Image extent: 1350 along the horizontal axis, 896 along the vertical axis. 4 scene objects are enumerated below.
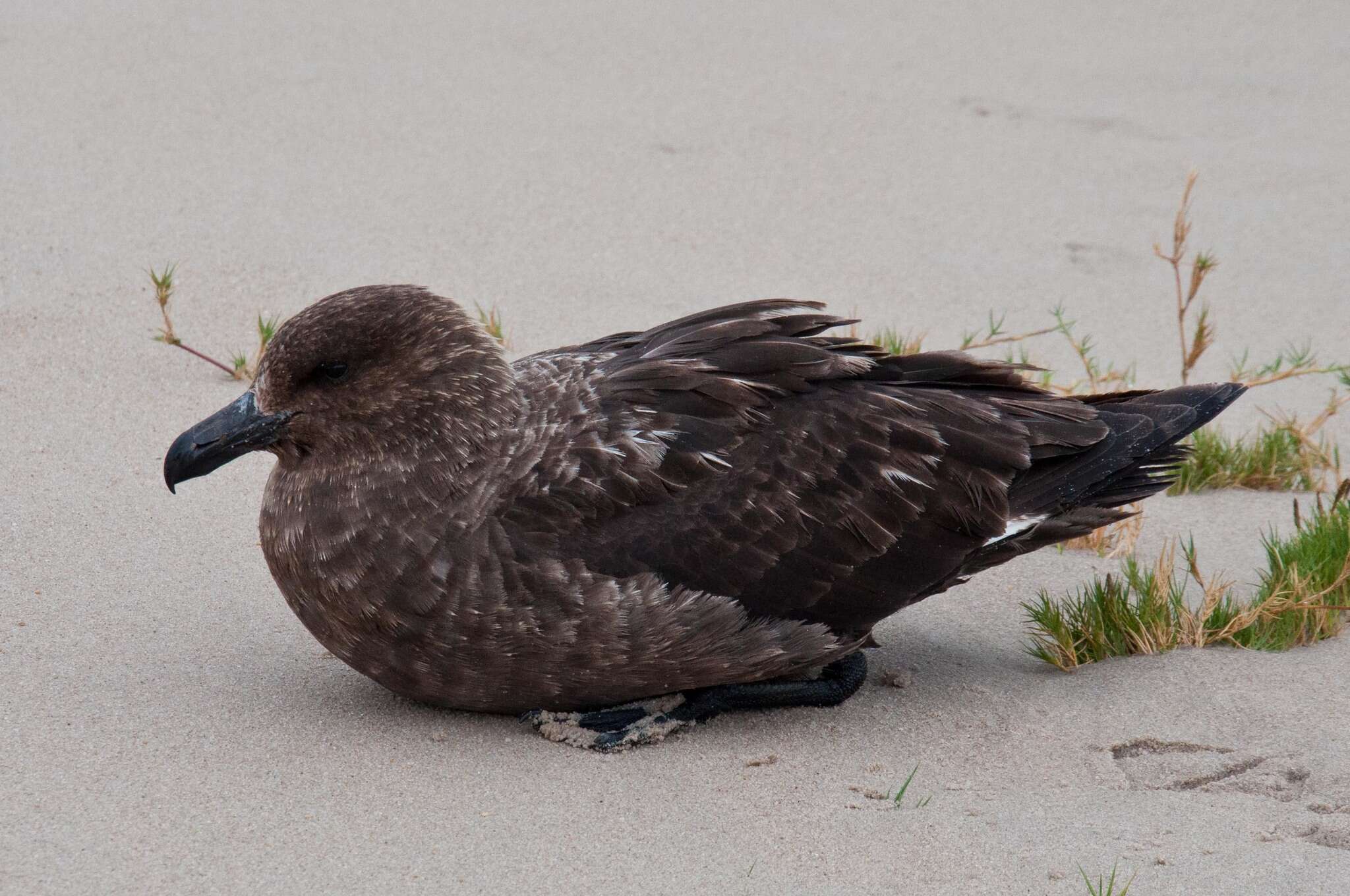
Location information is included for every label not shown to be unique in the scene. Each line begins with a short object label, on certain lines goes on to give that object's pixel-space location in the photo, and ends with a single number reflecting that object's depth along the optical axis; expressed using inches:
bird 306.5
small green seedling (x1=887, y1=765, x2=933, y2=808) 281.3
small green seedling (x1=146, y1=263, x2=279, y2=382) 422.6
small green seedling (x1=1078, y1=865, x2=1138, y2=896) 241.8
